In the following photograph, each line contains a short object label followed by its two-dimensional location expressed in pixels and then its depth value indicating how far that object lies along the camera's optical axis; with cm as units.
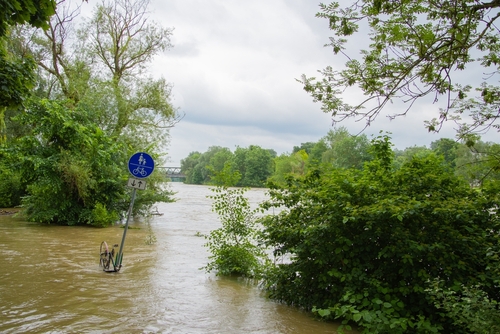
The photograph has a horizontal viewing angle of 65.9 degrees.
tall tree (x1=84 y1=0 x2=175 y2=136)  2539
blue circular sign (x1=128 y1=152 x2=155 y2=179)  945
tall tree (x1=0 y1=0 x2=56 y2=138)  491
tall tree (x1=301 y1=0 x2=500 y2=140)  600
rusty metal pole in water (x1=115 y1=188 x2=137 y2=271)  995
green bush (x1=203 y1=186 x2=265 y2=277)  956
